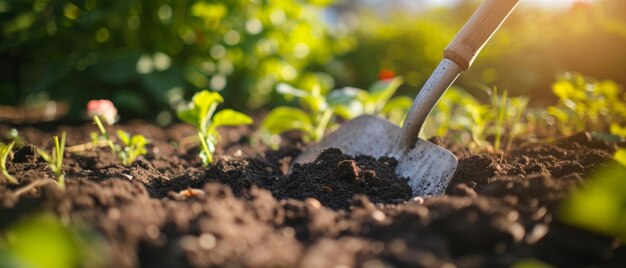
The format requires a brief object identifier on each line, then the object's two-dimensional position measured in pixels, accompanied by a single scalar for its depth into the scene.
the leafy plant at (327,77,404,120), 0.99
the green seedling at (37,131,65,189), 0.66
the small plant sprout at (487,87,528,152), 0.86
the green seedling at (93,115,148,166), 0.82
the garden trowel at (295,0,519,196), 0.75
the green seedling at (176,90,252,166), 0.81
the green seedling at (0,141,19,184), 0.67
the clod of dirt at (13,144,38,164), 0.80
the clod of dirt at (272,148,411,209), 0.71
